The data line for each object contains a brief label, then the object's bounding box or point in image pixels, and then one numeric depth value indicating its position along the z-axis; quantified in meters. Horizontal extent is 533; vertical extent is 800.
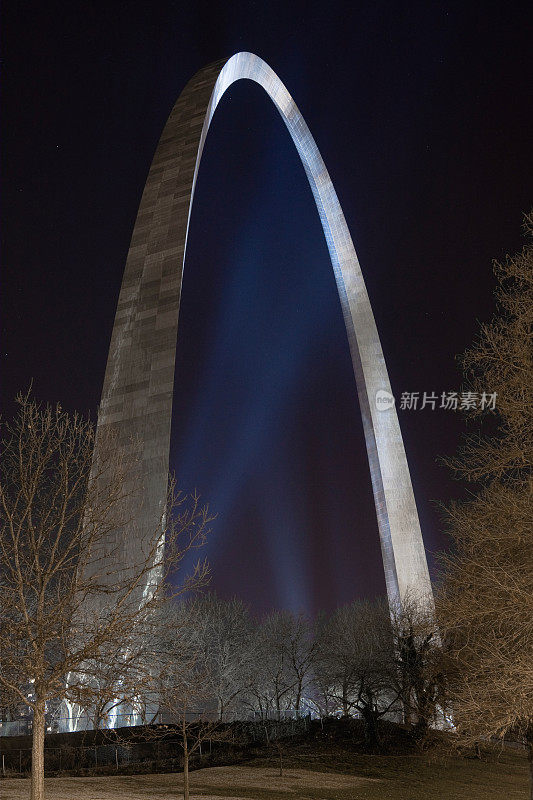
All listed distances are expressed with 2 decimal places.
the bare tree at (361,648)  28.39
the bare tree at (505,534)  12.33
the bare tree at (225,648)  53.70
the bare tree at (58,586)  11.51
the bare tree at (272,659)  59.16
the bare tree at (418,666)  25.12
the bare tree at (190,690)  13.06
